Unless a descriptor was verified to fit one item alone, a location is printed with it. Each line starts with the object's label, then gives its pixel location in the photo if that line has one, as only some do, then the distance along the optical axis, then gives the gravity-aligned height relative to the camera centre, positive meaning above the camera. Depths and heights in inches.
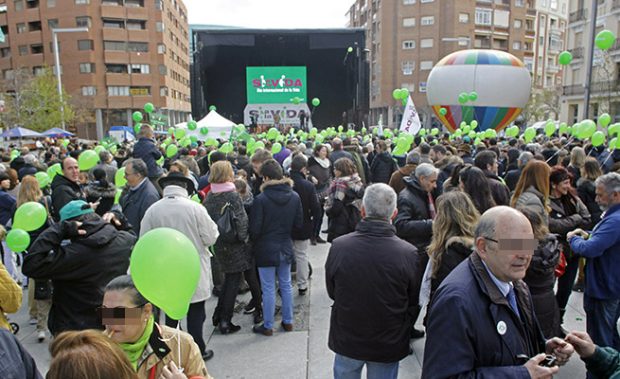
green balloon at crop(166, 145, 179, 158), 328.8 -15.9
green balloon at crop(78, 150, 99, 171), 220.7 -14.4
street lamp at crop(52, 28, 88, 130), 690.6 +128.7
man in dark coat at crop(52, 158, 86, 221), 189.2 -23.7
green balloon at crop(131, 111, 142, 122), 431.5 +10.9
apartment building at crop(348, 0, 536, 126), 1982.0 +400.3
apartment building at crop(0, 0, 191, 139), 1838.1 +320.7
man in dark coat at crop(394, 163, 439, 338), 153.7 -28.6
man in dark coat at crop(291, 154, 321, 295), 210.4 -34.7
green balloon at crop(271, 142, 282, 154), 327.0 -14.5
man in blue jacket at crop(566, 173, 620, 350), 128.2 -39.6
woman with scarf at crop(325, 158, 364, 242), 205.8 -32.0
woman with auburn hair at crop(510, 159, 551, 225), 146.9 -18.4
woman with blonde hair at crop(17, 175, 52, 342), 165.0 -55.8
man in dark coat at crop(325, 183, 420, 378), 105.3 -38.2
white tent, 553.2 +1.4
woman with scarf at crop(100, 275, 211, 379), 74.1 -33.8
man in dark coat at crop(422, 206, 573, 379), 67.7 -29.1
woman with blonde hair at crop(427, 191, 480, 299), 108.6 -26.0
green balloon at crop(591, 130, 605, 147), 311.7 -8.9
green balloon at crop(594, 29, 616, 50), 330.0 +61.5
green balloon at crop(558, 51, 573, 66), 375.9 +54.7
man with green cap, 108.9 -31.8
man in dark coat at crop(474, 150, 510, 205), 160.7 -18.7
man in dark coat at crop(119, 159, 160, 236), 176.7 -25.1
